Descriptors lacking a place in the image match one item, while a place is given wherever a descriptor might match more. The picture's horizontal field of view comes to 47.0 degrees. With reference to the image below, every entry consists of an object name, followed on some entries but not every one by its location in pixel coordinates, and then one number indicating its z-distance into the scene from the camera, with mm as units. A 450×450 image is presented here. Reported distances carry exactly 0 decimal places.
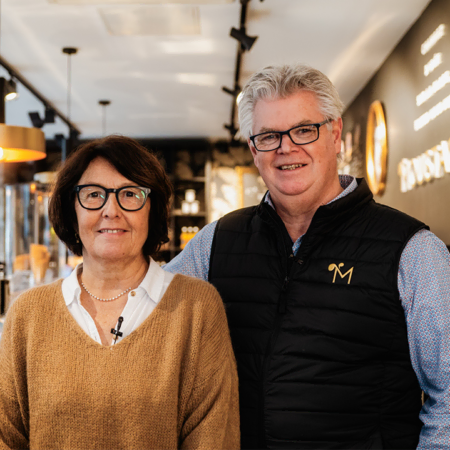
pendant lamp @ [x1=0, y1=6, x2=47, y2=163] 2928
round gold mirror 4762
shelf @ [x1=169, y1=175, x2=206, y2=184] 8953
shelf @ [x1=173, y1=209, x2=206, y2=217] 8917
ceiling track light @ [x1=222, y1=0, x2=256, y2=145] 3711
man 1382
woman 1277
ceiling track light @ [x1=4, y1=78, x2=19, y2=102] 3916
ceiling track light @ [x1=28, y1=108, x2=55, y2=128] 5832
